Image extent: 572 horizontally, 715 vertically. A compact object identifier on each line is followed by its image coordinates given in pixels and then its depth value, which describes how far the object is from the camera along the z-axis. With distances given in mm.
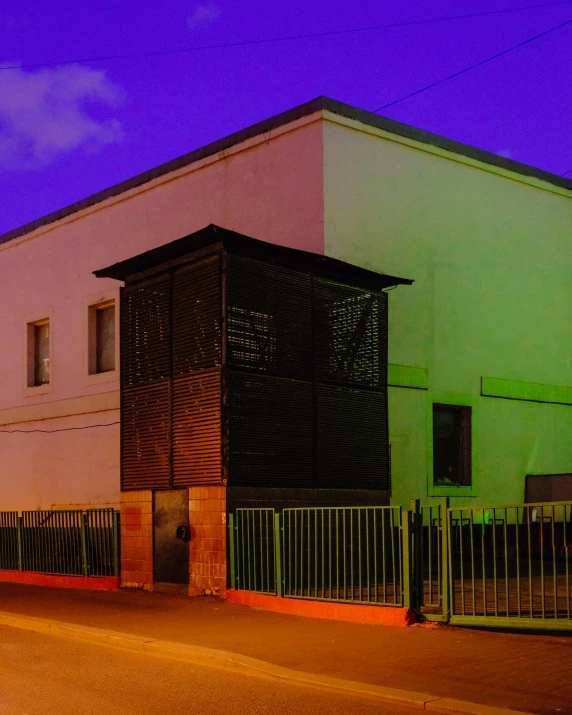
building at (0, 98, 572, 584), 18594
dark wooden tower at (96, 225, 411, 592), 14547
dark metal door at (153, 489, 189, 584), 14805
